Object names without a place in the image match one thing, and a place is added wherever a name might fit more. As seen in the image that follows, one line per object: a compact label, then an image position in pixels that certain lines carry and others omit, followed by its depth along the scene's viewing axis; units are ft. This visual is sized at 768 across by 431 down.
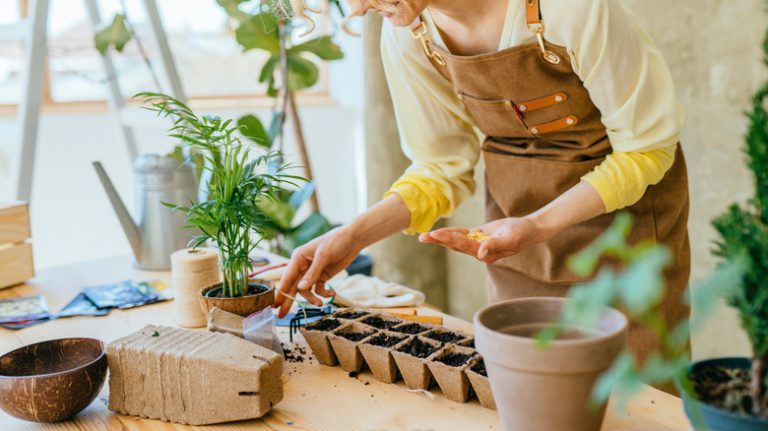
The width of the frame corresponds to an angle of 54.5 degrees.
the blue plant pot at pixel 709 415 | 2.49
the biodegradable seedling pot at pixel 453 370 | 3.84
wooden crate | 6.52
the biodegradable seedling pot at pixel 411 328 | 4.51
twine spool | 5.28
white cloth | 5.55
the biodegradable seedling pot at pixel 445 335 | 4.31
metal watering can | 6.73
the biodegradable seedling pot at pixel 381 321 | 4.64
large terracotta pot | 2.86
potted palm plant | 4.55
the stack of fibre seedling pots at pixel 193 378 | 3.76
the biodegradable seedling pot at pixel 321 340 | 4.48
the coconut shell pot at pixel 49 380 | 3.71
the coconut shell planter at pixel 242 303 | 4.54
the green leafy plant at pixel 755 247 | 2.48
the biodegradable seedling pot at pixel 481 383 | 3.74
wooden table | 3.70
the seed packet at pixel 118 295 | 5.93
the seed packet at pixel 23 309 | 5.65
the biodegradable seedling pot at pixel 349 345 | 4.34
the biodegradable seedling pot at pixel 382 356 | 4.19
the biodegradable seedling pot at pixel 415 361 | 4.02
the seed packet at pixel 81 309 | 5.75
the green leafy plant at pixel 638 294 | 1.71
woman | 4.71
